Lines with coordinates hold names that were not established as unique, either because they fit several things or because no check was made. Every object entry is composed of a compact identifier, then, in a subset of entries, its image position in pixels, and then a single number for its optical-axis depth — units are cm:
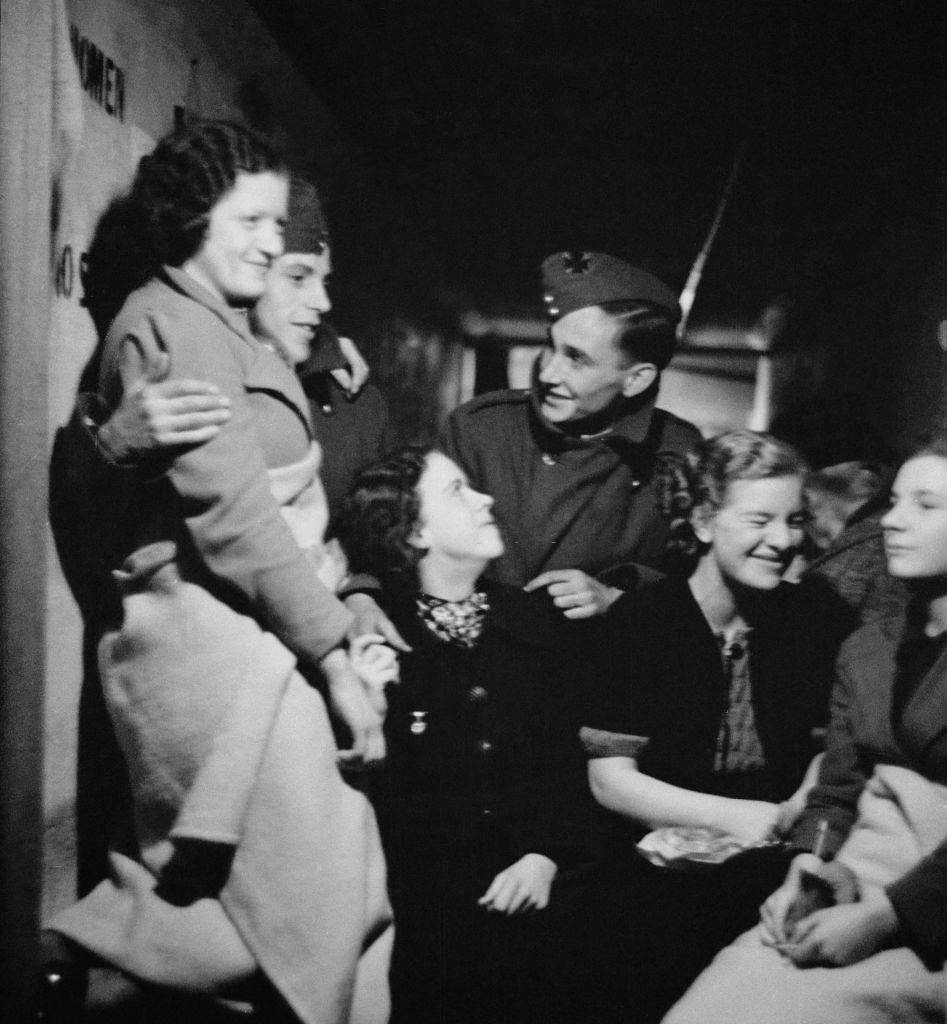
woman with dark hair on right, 152
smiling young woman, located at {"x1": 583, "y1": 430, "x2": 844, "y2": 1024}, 164
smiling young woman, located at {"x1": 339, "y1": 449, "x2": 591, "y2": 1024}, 169
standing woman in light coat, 152
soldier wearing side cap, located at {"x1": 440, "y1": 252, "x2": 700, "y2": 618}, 173
